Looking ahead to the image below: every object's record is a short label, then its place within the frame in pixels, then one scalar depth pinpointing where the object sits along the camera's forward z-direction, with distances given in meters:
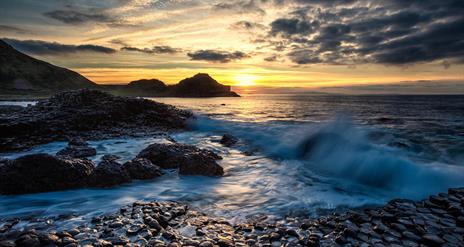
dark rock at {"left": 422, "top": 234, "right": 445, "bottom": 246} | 4.19
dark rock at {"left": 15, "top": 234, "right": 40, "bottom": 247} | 3.74
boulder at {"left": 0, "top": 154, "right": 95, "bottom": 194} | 6.39
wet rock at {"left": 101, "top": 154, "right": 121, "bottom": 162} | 7.65
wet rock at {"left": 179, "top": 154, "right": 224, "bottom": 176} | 8.30
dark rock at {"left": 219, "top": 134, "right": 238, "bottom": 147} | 14.23
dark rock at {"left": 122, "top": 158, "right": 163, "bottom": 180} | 7.68
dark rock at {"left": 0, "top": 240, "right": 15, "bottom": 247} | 3.69
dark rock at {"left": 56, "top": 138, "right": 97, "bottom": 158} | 9.54
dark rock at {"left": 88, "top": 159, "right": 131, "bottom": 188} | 6.95
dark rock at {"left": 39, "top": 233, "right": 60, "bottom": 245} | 3.82
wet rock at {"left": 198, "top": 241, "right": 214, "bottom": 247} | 4.00
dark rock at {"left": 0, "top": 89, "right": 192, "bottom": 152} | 12.26
